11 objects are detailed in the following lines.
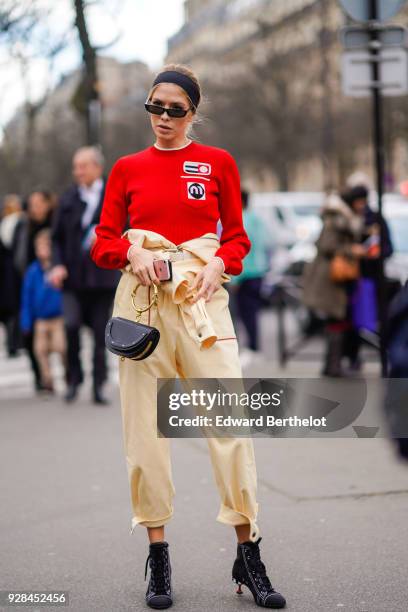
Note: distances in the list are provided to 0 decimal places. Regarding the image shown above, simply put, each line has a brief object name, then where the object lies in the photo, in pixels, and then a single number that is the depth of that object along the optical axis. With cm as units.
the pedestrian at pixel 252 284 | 1280
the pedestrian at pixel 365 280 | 1052
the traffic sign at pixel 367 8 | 830
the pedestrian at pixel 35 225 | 1035
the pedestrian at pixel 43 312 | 1009
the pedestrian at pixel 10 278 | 1038
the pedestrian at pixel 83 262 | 903
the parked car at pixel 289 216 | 2109
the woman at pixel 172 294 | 412
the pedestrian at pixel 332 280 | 1047
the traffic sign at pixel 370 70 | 846
